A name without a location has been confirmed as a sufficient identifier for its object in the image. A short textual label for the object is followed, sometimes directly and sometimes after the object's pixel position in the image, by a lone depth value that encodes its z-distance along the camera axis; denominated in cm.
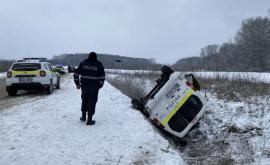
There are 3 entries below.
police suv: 973
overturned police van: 655
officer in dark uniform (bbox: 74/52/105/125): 595
